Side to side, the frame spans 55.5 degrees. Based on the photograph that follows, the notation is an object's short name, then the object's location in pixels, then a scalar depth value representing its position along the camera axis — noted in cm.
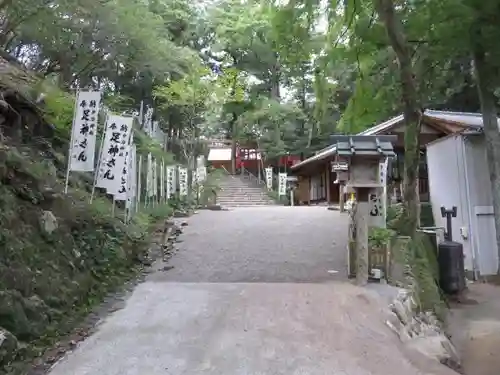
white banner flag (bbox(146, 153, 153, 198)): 1373
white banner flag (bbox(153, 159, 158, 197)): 1452
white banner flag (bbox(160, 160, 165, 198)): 1554
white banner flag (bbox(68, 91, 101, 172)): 830
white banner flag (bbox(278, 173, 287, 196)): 2862
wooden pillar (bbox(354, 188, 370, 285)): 773
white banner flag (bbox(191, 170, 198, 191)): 2176
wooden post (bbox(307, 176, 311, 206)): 3297
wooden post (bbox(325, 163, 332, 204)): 2710
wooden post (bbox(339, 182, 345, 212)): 1828
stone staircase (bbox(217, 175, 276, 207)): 2991
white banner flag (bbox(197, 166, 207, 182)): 2247
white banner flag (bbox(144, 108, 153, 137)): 2062
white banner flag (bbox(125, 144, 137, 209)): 979
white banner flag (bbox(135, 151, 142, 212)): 1236
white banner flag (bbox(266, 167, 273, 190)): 3130
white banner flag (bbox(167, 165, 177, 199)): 1659
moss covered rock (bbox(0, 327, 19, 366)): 415
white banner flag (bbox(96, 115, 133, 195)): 925
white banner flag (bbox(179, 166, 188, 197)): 1877
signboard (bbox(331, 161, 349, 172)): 1284
